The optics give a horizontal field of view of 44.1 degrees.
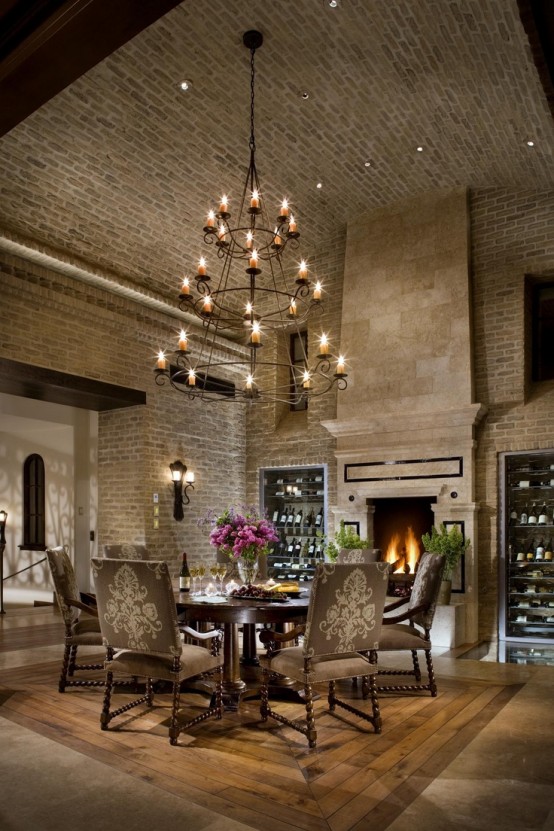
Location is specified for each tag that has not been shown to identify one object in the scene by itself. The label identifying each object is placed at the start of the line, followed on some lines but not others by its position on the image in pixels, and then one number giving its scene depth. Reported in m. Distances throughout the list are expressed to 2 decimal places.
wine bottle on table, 5.12
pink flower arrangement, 4.72
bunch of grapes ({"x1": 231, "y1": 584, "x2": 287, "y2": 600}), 4.60
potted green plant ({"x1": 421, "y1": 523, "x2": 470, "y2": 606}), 7.58
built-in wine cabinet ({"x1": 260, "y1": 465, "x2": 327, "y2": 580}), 9.43
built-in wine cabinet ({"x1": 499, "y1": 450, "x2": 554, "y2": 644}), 7.61
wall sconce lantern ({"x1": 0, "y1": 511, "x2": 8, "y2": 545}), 10.05
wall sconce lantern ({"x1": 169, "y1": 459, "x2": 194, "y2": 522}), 9.13
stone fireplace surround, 7.73
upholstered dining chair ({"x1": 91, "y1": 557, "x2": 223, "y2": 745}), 3.83
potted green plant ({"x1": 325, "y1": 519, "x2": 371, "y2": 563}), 8.15
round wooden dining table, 4.20
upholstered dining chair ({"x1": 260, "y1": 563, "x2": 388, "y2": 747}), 3.80
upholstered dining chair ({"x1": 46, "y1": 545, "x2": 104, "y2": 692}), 4.87
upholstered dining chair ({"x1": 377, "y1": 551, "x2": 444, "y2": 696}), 4.77
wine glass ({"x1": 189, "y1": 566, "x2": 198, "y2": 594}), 5.02
